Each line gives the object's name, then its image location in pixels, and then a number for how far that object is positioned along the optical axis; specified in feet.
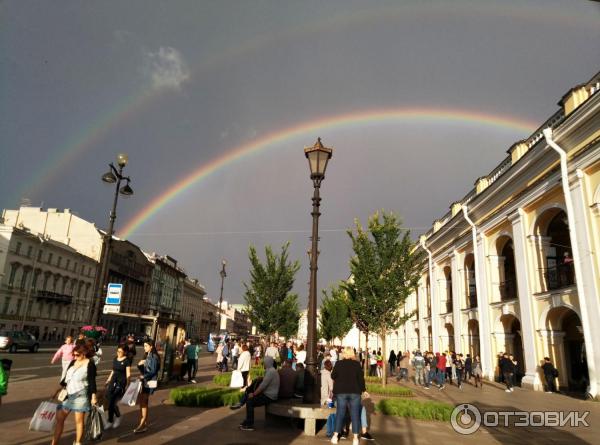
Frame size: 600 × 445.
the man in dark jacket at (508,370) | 58.59
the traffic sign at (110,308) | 52.75
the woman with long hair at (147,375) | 24.48
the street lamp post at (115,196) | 47.61
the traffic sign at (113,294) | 52.80
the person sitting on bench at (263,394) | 26.55
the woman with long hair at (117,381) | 25.66
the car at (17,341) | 93.47
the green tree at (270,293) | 99.86
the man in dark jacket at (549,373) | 56.24
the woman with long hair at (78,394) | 19.27
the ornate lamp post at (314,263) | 28.43
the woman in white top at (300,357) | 61.94
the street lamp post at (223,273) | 142.31
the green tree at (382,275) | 68.44
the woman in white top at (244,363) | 40.91
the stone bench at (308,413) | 25.38
